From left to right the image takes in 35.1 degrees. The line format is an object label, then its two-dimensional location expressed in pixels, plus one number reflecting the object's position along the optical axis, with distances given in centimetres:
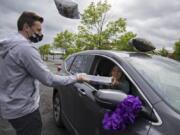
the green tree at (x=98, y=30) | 3019
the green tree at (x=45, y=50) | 8725
